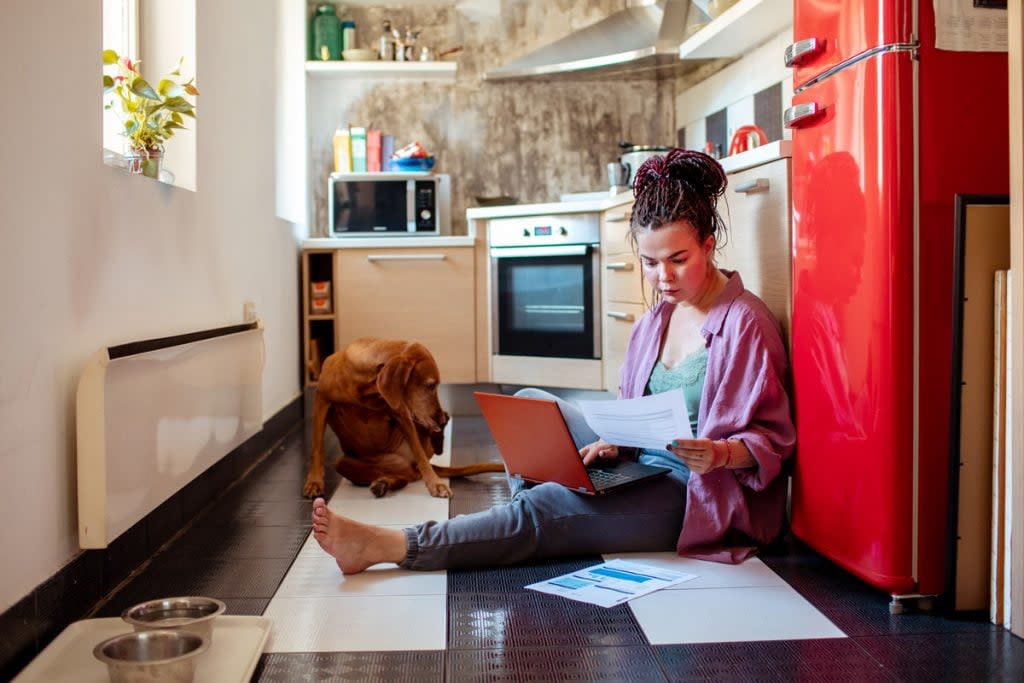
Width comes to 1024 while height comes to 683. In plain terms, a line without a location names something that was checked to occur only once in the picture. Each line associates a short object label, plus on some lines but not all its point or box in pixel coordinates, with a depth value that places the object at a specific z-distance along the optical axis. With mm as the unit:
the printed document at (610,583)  1997
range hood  4871
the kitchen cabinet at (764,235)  2268
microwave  5090
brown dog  3080
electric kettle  3541
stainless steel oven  4512
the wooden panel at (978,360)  1801
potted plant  2549
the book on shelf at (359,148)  5324
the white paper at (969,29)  1810
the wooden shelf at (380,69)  5281
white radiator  1926
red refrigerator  1815
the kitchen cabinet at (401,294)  4988
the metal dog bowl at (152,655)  1477
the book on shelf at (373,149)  5344
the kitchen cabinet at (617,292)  3957
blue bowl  5195
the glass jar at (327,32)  5309
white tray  1611
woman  2166
